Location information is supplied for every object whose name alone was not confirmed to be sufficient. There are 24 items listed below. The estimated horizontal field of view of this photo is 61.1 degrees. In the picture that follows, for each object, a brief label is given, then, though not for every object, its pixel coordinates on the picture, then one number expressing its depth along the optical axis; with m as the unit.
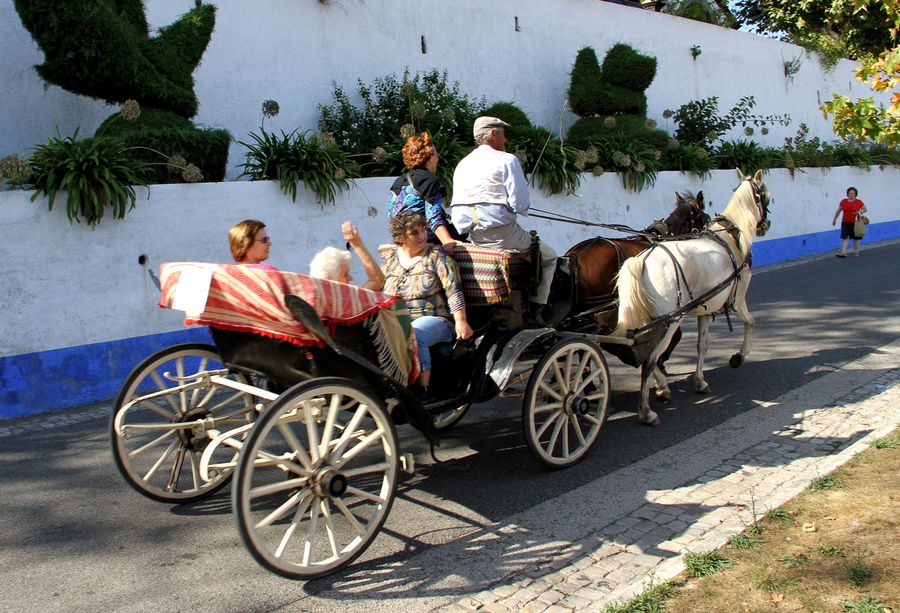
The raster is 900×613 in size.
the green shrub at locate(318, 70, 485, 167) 11.14
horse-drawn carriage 3.62
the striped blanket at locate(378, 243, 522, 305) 5.03
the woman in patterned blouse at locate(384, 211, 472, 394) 4.79
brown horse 6.07
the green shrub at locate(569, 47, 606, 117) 15.13
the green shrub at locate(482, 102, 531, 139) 12.97
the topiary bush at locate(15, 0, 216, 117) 7.80
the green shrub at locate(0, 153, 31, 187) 6.88
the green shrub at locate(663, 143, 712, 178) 15.45
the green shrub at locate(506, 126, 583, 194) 12.27
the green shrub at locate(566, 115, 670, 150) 14.22
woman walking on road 16.64
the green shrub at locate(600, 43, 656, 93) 15.30
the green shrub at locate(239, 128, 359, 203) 8.98
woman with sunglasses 4.23
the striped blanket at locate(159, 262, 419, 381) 3.61
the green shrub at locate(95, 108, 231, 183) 8.08
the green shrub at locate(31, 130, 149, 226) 7.06
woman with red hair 5.59
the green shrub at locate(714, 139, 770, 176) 17.02
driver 5.35
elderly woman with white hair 4.33
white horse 5.90
